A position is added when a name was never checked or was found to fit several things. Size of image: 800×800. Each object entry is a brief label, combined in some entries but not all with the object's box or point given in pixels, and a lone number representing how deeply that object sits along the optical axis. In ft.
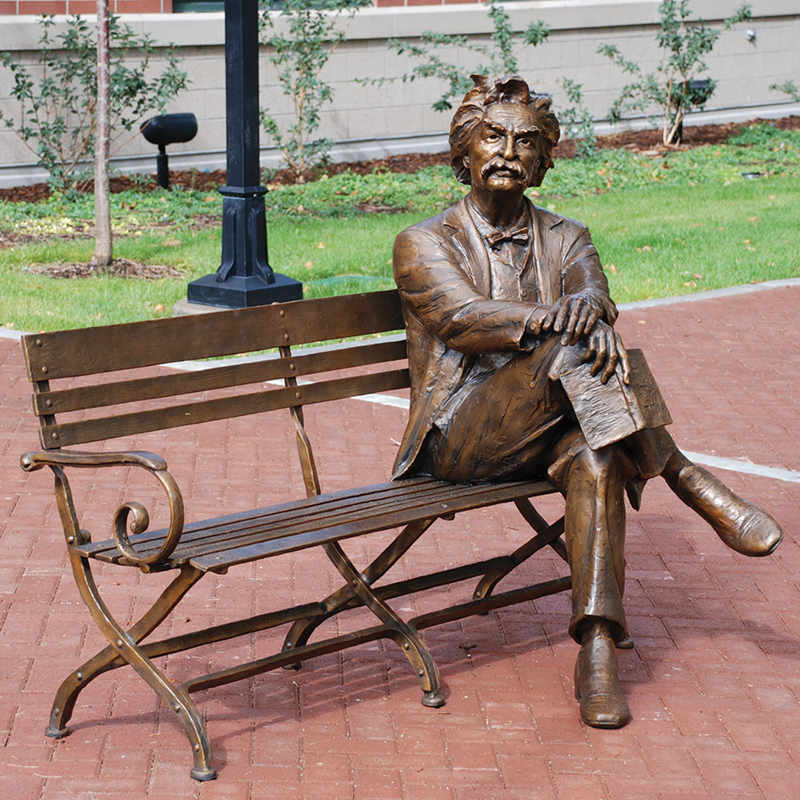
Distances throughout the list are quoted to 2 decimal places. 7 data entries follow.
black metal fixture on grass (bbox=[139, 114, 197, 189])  49.29
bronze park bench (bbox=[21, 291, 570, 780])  13.21
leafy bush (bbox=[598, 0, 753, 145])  63.26
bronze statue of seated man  14.08
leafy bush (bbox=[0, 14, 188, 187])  49.01
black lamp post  31.45
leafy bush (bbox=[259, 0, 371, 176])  53.01
